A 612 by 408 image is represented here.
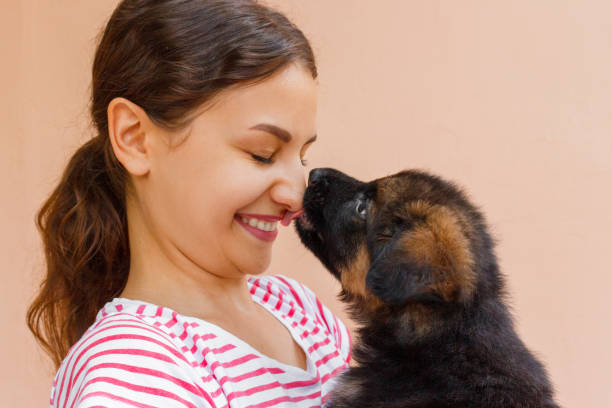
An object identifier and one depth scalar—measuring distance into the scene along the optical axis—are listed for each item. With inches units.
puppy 35.8
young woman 36.5
